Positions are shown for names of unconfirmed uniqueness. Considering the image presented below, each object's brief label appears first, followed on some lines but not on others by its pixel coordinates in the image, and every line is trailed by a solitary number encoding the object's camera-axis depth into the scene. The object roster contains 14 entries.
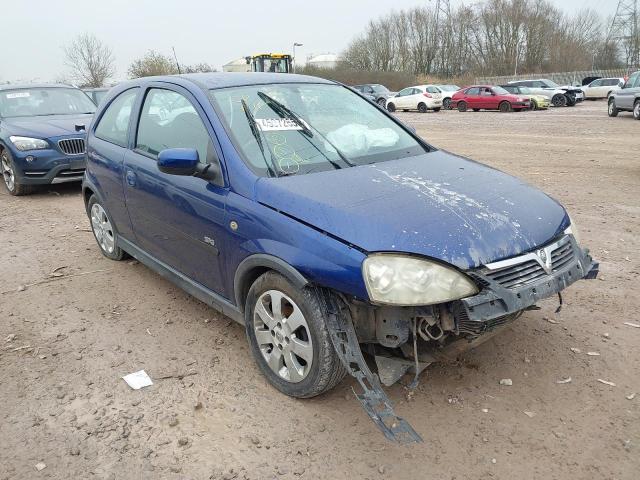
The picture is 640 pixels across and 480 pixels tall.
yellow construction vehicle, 30.44
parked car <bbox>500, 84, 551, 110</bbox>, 25.91
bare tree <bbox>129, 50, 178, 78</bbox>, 43.39
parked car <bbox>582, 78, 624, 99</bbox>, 31.80
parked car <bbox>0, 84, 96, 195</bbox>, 7.93
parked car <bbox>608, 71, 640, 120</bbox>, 18.35
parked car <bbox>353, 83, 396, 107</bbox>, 33.03
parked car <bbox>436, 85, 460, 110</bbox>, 30.48
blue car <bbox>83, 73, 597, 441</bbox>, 2.50
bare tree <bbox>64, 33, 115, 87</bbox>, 48.06
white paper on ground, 3.20
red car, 25.88
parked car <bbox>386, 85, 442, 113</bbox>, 29.41
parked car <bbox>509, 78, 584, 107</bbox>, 27.61
